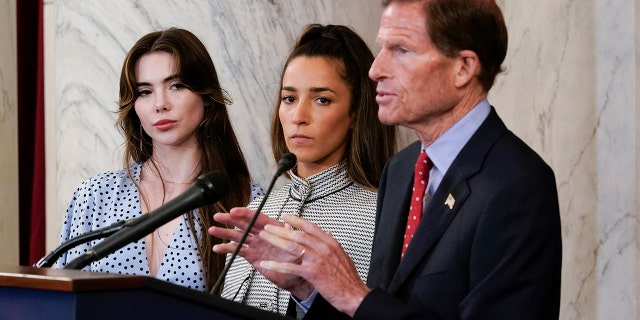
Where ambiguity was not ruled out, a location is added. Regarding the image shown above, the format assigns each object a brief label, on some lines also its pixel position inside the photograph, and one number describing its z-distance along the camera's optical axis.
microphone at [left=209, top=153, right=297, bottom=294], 3.75
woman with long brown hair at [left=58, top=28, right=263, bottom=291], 6.17
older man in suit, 3.82
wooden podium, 3.05
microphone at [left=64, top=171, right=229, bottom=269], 3.56
